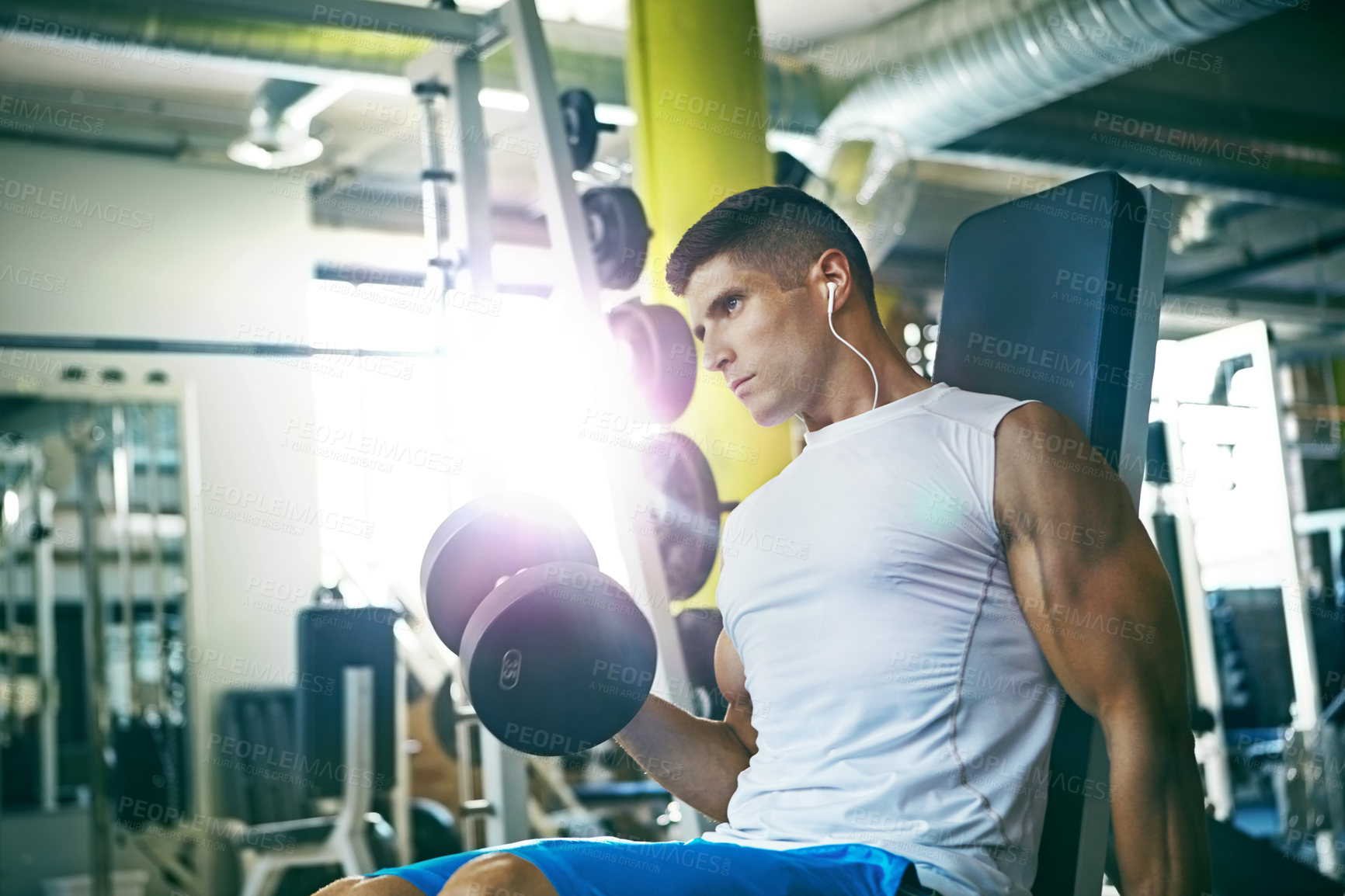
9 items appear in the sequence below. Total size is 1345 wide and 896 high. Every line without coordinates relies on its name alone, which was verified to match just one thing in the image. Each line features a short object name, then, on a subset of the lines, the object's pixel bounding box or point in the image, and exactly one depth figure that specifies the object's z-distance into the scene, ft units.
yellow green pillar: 11.66
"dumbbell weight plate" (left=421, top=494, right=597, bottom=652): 5.51
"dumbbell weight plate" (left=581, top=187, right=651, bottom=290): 10.37
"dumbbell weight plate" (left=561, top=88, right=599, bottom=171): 10.78
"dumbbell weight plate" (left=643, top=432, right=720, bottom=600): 9.78
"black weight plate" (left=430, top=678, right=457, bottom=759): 17.34
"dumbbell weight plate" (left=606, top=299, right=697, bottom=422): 10.02
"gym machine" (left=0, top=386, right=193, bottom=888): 17.60
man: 3.99
